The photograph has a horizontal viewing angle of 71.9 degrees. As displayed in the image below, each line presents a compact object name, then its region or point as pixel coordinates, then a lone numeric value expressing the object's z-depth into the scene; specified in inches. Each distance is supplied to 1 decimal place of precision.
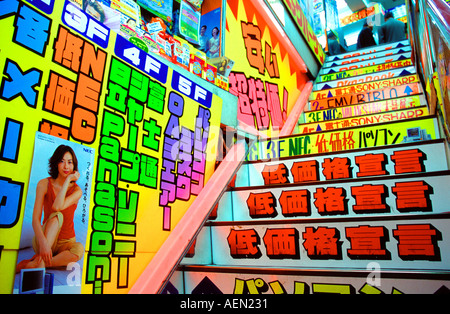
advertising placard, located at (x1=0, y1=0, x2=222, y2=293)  34.2
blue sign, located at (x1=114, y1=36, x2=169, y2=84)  50.1
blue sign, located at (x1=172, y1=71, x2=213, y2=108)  61.0
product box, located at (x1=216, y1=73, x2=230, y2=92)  75.4
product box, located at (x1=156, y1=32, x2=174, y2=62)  59.4
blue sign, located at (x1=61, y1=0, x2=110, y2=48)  41.9
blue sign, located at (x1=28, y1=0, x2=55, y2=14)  37.8
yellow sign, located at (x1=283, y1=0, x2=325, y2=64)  142.7
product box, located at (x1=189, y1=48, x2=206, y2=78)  67.3
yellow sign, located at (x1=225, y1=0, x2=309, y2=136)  90.9
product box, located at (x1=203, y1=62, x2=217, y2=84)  71.2
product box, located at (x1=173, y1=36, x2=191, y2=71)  62.7
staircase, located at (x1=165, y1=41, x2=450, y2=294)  46.7
